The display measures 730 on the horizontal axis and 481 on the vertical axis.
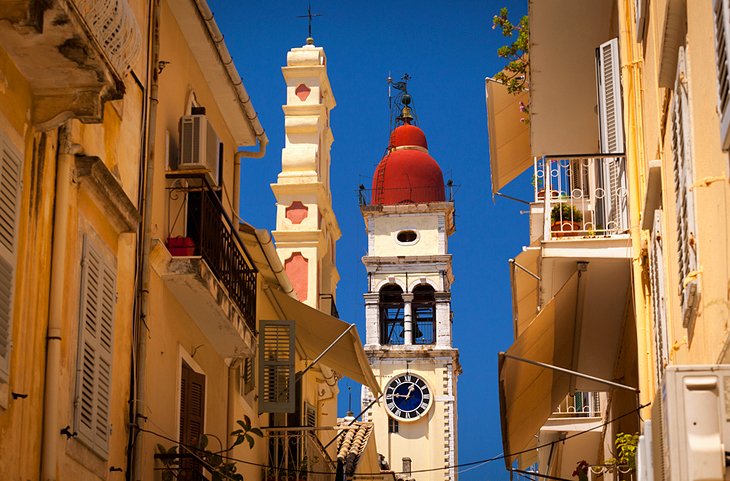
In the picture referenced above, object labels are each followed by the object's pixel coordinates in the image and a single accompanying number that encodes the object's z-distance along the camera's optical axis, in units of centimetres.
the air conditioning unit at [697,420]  669
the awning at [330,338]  1831
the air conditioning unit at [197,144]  1516
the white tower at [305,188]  2627
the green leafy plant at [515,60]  2108
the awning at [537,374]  1625
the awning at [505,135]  2206
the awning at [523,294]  2047
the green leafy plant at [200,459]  1371
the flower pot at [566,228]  1612
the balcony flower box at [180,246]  1470
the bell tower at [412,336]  6294
